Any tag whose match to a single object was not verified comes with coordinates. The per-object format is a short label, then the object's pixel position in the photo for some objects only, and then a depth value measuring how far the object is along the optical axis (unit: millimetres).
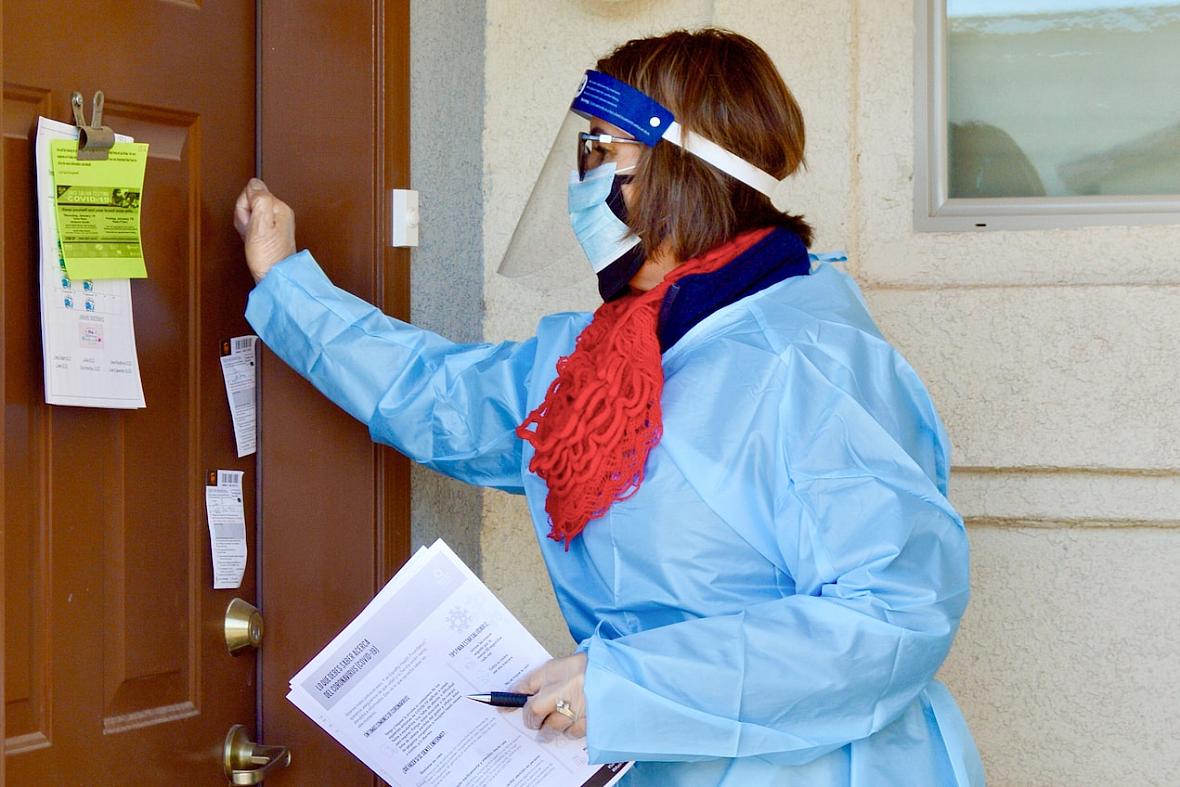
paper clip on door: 2990
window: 3582
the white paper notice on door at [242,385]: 3246
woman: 2833
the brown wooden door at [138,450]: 2954
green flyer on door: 2973
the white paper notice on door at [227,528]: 3224
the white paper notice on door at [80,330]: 2955
